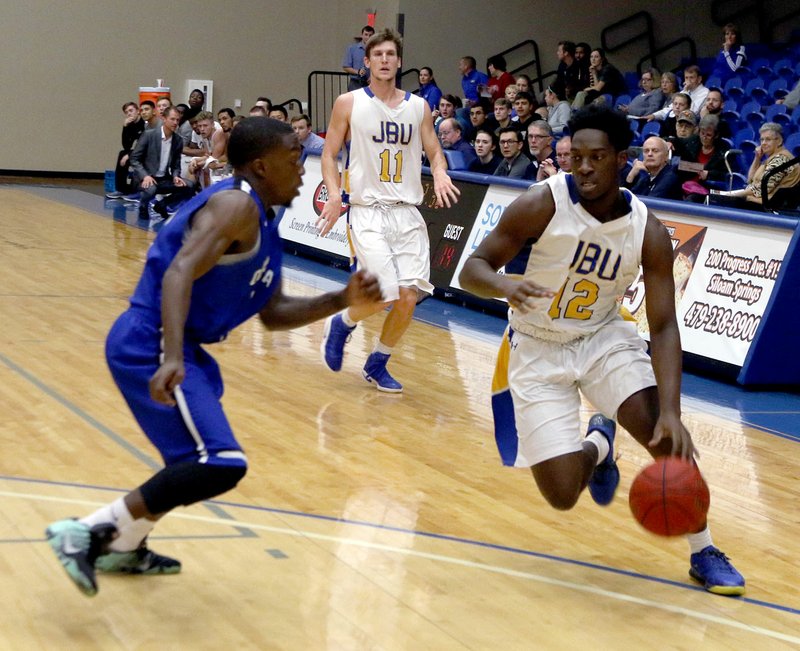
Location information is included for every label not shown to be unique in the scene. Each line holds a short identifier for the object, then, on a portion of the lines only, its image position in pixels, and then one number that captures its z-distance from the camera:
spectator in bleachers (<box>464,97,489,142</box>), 15.05
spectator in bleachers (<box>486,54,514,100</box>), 18.97
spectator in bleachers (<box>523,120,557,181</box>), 11.86
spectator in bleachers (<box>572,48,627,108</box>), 17.08
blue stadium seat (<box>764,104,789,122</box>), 14.45
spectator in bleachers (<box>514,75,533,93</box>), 17.27
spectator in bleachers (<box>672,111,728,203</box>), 11.32
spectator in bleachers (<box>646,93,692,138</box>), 13.67
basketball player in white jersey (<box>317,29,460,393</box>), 7.70
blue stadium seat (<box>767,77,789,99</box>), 15.74
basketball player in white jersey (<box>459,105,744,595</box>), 4.50
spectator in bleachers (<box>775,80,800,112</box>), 14.43
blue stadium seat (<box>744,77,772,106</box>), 15.94
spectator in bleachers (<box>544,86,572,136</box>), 16.69
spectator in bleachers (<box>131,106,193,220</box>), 17.62
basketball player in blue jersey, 3.64
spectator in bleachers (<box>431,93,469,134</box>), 15.95
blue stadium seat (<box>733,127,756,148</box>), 14.06
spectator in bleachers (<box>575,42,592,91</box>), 18.25
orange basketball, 4.14
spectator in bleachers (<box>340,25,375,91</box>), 20.84
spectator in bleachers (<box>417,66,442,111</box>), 19.09
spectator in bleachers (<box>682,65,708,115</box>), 15.34
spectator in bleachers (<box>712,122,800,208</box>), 10.20
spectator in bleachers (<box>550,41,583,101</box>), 18.02
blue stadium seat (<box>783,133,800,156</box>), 12.58
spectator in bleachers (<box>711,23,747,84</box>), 16.81
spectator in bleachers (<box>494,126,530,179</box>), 11.77
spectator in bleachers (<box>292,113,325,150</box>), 15.30
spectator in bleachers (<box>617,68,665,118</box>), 15.95
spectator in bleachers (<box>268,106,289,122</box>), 17.22
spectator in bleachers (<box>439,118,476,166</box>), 14.05
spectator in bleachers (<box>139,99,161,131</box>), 18.11
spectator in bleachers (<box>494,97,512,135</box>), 15.16
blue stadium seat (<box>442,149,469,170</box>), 13.33
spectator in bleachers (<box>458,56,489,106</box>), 19.67
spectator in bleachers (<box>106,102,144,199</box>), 19.88
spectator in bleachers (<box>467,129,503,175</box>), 12.39
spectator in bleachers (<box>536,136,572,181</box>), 10.84
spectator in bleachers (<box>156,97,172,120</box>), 18.77
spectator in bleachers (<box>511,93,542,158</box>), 15.23
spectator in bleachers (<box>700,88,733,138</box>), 13.38
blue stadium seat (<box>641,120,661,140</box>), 14.83
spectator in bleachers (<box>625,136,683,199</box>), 10.65
